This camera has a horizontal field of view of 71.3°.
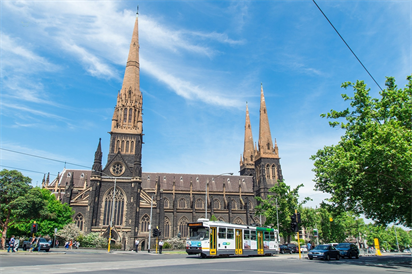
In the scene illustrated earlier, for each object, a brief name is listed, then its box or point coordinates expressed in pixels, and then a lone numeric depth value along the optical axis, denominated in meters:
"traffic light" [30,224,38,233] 22.57
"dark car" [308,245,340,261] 21.67
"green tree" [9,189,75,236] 39.53
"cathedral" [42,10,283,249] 47.78
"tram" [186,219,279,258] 20.73
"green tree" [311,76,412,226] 17.25
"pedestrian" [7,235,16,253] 24.27
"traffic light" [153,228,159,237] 30.65
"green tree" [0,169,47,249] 31.12
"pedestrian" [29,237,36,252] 24.36
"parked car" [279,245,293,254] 37.85
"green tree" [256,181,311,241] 42.05
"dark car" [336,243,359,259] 26.48
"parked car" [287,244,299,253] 38.37
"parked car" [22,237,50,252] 26.44
